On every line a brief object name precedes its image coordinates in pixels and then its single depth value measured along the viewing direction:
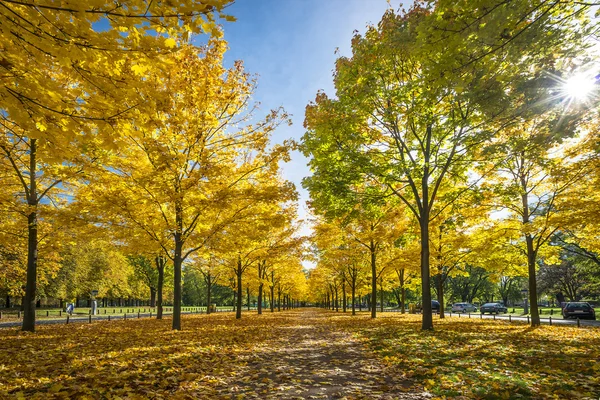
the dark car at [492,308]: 44.09
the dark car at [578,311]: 28.17
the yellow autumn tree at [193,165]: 10.62
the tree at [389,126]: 11.05
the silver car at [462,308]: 48.82
